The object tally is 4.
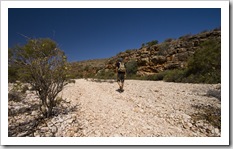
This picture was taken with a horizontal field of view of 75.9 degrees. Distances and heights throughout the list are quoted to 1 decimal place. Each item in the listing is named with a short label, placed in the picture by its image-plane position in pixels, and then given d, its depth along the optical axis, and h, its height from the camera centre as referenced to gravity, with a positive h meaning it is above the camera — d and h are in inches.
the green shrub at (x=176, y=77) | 367.6 -4.9
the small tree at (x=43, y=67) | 133.8 +7.2
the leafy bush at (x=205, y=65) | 271.7 +21.7
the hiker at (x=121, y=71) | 250.7 +6.8
